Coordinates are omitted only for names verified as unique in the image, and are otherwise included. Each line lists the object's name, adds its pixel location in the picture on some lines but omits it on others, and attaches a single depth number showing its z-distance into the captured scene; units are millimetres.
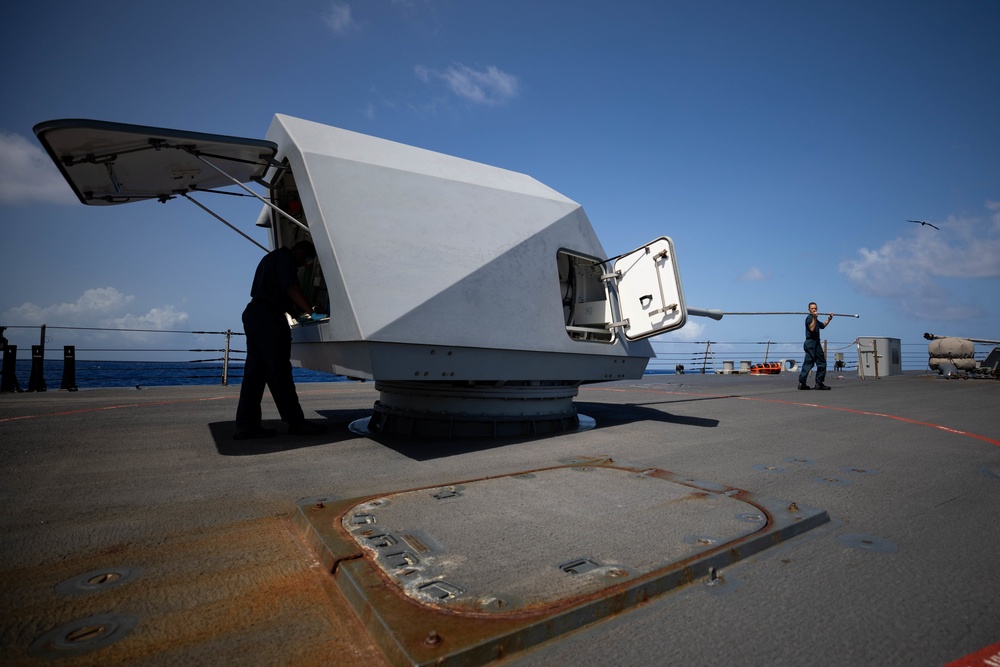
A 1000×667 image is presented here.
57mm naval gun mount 3324
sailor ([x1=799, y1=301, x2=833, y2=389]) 9734
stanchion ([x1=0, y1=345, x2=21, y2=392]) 7953
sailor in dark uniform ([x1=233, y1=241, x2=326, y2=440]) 4078
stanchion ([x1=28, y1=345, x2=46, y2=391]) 8469
